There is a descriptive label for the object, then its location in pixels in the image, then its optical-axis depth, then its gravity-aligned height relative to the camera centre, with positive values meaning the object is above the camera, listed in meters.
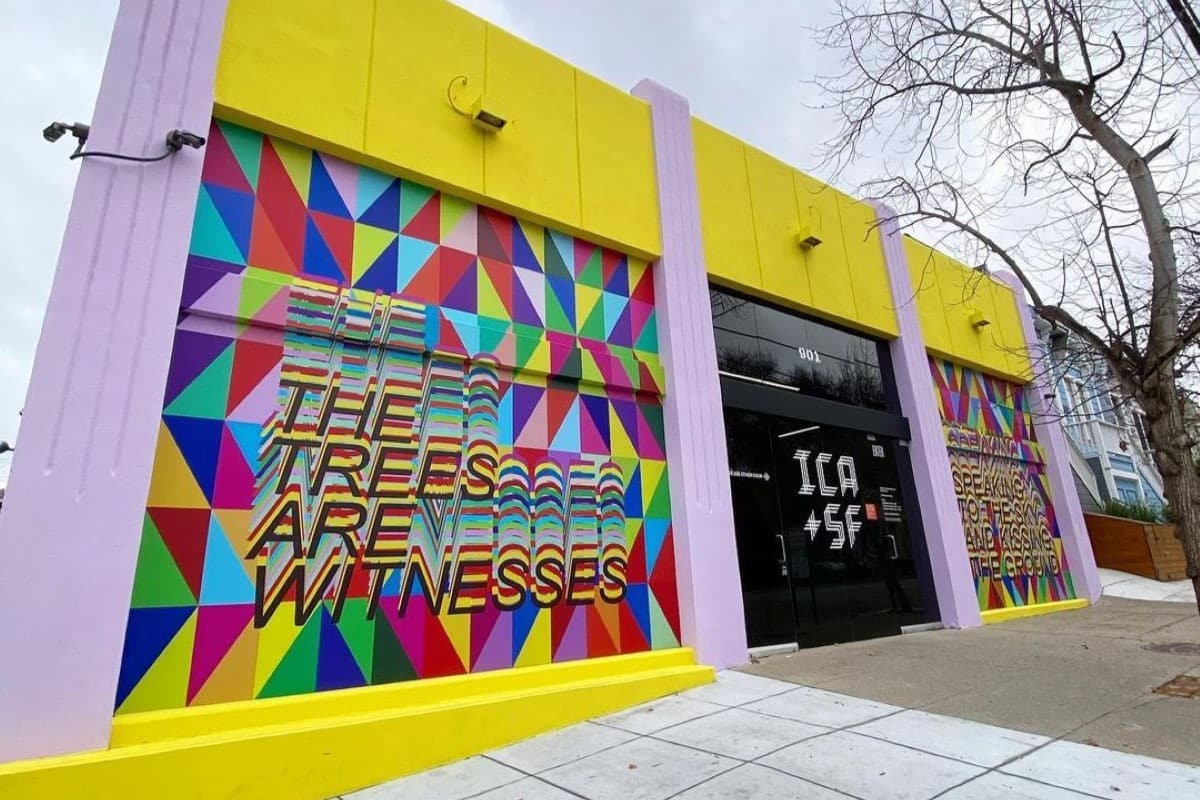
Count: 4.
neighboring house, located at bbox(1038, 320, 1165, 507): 21.22 +2.88
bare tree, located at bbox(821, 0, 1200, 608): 5.24 +2.37
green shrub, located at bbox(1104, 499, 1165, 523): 15.52 +0.80
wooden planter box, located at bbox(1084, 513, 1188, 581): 13.82 -0.11
